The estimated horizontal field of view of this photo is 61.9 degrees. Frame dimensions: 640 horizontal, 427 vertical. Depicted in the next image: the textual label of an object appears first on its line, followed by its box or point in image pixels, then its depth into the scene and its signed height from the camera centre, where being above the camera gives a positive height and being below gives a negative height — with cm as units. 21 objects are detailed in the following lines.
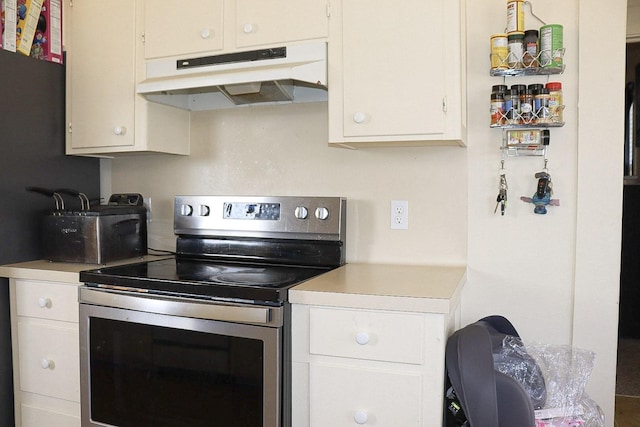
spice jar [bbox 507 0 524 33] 182 +62
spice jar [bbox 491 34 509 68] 185 +51
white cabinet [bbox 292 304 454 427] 149 -49
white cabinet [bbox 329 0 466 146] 175 +42
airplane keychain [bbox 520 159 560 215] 188 +1
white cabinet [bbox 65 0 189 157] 220 +45
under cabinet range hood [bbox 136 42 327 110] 189 +44
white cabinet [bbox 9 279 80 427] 199 -60
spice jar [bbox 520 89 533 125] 184 +31
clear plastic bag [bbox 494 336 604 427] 157 -56
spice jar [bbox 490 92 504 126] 188 +31
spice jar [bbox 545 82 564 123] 182 +33
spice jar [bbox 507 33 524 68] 183 +51
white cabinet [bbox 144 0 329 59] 192 +65
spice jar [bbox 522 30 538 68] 183 +51
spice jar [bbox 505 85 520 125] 186 +32
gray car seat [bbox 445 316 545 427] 140 -51
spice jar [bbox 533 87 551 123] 182 +31
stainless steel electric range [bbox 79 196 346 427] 160 -42
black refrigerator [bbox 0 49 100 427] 212 +16
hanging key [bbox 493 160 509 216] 194 +2
